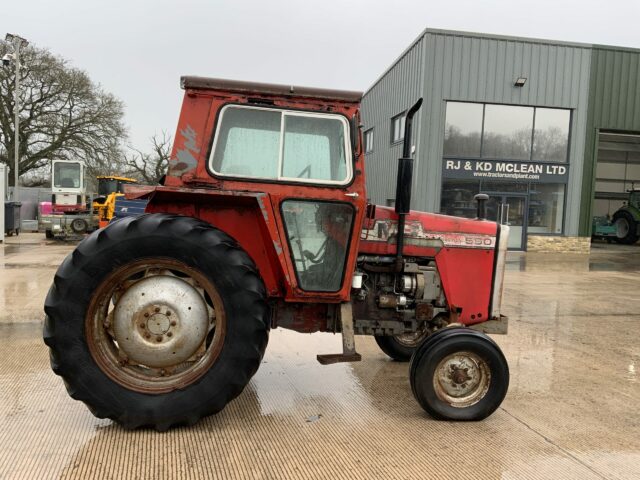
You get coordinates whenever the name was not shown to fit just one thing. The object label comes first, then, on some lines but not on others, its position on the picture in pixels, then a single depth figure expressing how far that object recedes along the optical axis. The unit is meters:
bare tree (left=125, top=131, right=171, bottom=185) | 38.31
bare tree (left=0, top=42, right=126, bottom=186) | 28.11
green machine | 25.52
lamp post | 23.55
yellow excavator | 17.86
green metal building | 17.34
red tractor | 3.21
